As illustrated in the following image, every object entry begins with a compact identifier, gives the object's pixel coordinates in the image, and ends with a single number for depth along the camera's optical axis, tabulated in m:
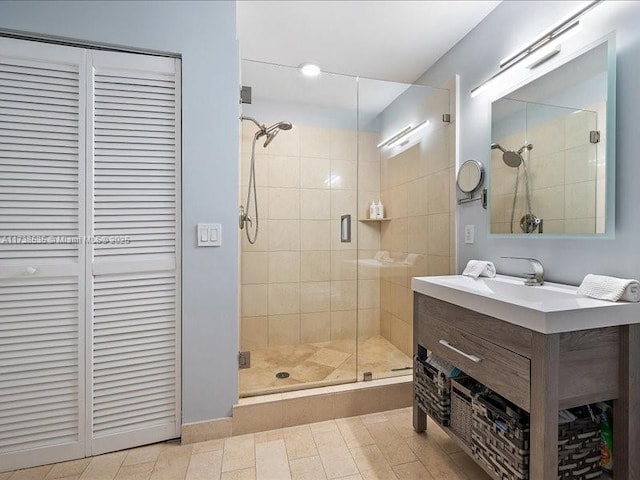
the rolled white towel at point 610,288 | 1.08
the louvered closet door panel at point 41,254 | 1.41
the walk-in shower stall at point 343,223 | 2.06
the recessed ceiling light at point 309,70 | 2.01
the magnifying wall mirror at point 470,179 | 1.93
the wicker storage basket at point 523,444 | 1.08
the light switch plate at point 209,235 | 1.61
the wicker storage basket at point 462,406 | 1.35
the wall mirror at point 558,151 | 1.28
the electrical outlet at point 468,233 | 2.03
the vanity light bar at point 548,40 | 1.34
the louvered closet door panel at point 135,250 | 1.52
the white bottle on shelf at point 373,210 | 2.20
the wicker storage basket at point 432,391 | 1.49
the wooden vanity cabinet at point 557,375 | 0.99
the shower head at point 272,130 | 2.02
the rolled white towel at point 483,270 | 1.79
